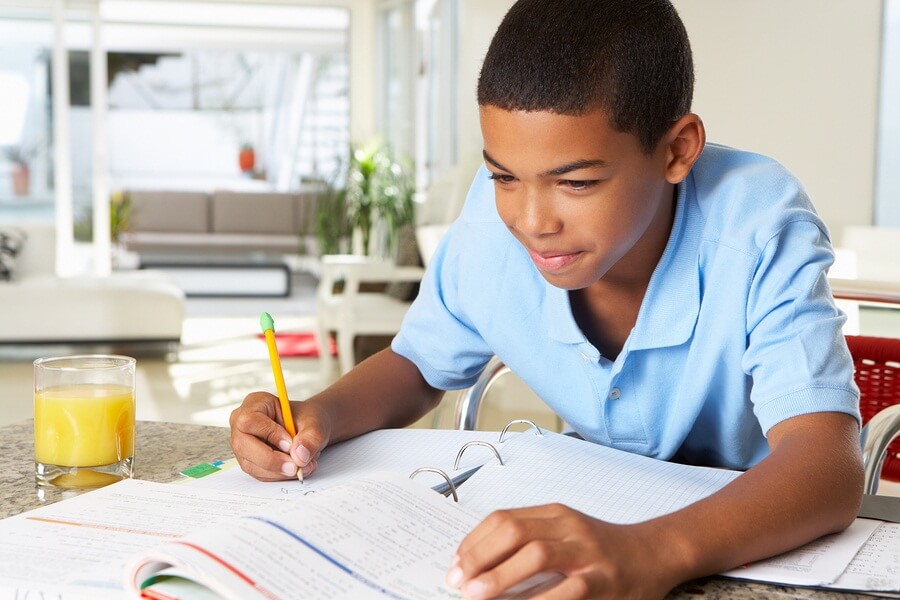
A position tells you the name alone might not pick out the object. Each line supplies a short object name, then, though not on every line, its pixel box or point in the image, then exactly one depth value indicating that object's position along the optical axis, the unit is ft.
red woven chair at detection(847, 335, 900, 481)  4.05
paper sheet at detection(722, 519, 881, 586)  2.24
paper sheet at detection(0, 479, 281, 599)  2.06
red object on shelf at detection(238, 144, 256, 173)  40.11
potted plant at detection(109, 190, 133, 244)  24.85
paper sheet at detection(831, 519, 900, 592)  2.17
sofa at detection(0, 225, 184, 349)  17.19
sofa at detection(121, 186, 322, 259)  33.27
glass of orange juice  2.85
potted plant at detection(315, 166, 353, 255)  21.26
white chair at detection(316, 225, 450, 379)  14.16
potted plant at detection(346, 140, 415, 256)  20.45
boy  2.46
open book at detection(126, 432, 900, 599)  1.94
